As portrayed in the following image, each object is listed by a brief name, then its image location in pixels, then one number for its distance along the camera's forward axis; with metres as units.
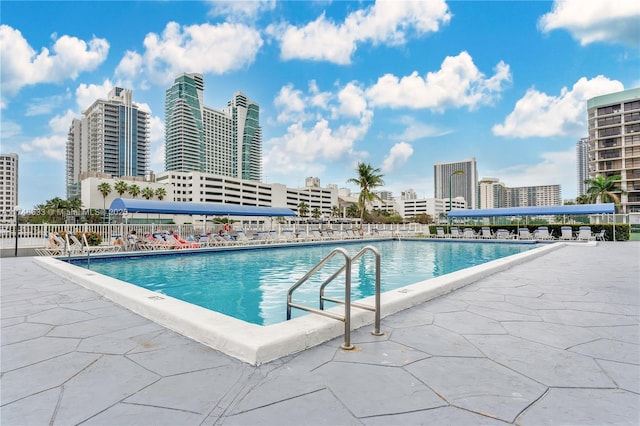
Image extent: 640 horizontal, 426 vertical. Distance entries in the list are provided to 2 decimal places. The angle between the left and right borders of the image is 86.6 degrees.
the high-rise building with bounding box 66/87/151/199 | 136.50
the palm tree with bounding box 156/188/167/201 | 98.19
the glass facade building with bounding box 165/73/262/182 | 152.12
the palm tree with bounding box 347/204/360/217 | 114.65
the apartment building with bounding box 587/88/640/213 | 55.75
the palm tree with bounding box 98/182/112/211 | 89.31
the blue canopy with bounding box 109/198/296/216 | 15.52
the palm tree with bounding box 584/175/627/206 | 46.50
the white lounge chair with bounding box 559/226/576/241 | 19.67
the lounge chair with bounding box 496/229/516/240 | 22.29
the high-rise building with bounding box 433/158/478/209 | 159.52
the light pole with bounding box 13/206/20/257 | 11.23
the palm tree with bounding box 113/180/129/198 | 91.19
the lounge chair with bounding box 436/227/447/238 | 25.33
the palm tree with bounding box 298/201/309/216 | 125.81
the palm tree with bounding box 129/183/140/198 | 92.62
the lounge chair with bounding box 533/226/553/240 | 21.06
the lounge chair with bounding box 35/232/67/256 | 11.01
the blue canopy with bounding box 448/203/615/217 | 21.08
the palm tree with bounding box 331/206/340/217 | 128.62
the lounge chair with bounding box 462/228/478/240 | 23.44
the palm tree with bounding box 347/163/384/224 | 31.59
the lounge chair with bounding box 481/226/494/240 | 23.17
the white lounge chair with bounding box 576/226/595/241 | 19.23
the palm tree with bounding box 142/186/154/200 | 97.12
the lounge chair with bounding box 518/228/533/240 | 21.16
